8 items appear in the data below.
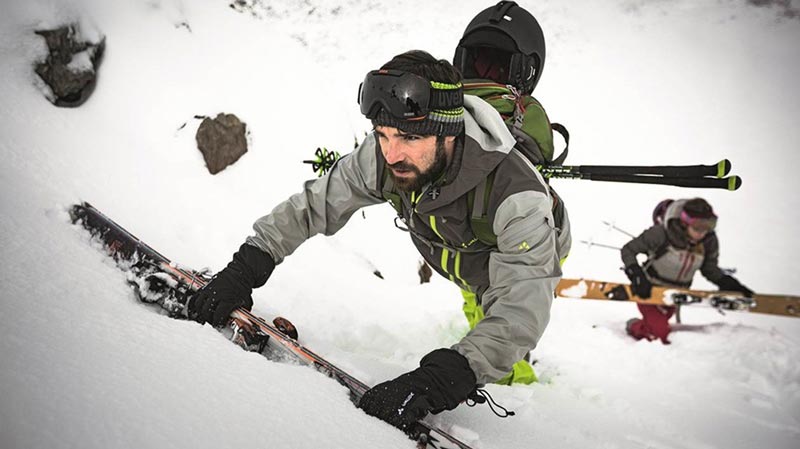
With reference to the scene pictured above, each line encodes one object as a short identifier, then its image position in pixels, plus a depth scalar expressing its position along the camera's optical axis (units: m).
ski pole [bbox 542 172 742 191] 2.19
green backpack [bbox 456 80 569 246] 2.30
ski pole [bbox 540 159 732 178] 2.23
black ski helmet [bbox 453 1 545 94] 2.95
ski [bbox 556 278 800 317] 4.18
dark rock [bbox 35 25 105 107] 3.02
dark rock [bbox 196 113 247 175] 3.77
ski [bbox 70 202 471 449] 1.56
